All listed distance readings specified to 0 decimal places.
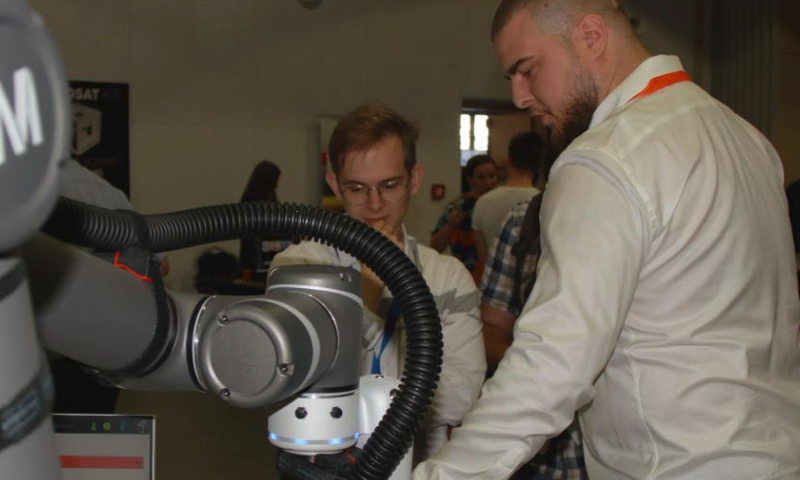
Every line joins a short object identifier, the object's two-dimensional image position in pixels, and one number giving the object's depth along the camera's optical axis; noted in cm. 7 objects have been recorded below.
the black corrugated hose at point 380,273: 66
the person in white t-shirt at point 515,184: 404
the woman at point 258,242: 586
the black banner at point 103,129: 627
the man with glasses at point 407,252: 155
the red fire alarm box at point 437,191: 726
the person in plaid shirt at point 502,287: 251
